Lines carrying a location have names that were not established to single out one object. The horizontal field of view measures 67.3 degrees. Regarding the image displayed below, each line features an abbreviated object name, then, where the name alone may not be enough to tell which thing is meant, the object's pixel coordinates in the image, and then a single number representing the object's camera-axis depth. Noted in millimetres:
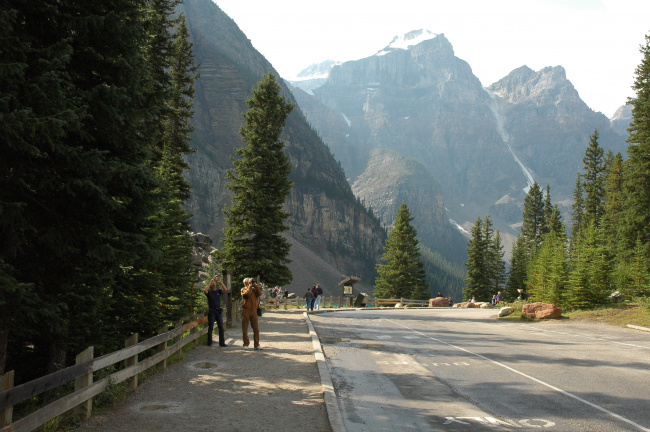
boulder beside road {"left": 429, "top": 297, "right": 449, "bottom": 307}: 52906
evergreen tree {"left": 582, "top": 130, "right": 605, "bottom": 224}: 71975
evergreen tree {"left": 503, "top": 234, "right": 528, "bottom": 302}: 69438
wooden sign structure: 47016
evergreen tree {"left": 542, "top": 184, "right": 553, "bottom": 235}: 97056
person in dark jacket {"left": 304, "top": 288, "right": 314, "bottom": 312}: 36066
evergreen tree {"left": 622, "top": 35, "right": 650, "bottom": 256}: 37750
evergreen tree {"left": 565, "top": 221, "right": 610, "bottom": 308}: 26906
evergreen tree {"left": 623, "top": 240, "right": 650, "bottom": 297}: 28594
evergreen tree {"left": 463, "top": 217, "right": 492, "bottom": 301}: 69688
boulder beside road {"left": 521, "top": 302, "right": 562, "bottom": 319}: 26062
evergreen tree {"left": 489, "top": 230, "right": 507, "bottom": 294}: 71250
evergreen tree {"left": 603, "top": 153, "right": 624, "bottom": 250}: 51969
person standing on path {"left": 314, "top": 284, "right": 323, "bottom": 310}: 38403
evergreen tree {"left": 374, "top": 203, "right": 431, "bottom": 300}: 62062
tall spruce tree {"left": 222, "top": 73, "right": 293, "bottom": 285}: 32287
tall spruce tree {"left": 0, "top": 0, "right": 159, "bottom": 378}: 6520
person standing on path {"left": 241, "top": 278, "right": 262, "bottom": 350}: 14125
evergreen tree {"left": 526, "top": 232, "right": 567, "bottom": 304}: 29594
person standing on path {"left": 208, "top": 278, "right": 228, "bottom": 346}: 14711
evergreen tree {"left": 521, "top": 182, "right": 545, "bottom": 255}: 97688
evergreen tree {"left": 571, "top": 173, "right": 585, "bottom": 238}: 89700
